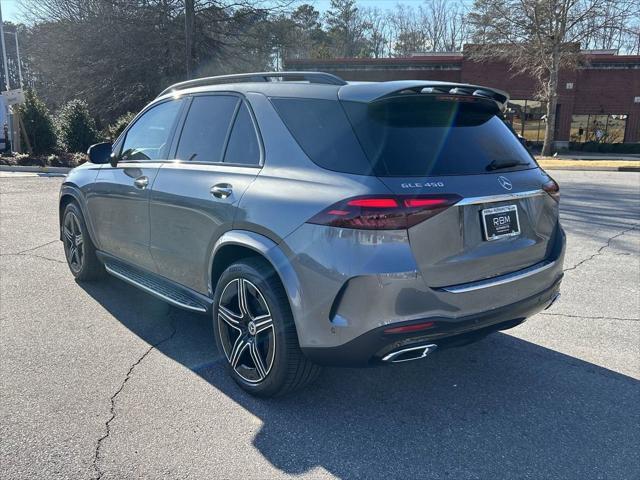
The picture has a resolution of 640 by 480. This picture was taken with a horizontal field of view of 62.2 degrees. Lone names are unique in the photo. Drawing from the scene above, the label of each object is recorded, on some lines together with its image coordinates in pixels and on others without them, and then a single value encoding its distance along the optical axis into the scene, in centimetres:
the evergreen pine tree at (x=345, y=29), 6016
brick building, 3231
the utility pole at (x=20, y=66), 4264
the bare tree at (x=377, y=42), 6431
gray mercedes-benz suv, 262
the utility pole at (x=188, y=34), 2131
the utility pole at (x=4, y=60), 2905
